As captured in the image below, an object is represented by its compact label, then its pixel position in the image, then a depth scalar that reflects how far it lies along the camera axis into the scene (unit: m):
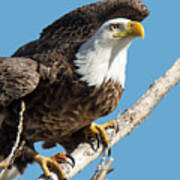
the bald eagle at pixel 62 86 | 10.11
